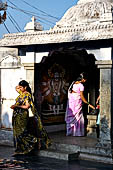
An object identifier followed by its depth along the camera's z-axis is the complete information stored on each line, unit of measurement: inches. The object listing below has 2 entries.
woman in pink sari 454.3
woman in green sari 395.9
